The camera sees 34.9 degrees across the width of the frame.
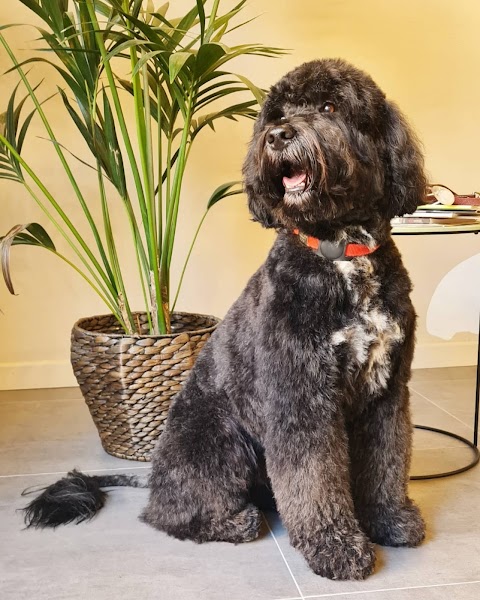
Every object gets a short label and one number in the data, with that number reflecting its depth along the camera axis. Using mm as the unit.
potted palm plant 2164
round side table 2207
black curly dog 1510
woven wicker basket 2305
